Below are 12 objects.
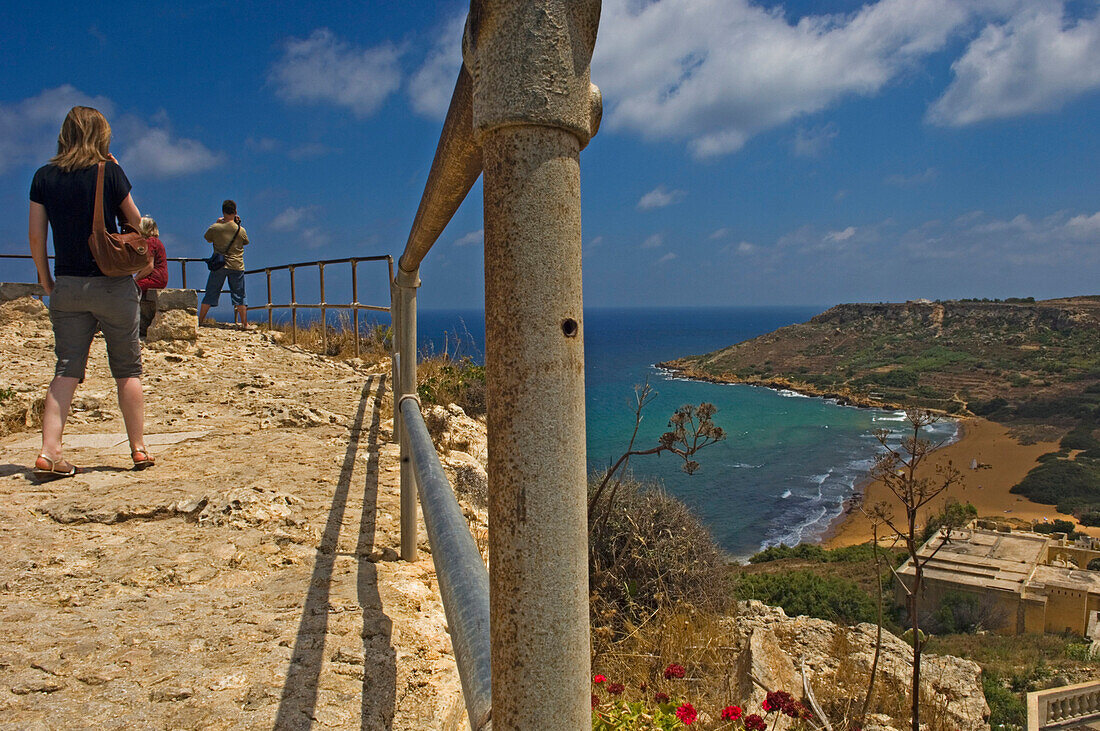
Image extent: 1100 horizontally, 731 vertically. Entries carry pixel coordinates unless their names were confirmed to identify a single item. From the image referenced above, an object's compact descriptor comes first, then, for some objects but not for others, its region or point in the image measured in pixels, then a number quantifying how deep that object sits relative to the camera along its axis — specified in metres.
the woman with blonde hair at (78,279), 3.18
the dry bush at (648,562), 6.32
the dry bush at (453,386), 6.47
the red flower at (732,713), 2.49
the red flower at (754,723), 2.36
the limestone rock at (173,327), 7.73
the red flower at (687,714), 2.27
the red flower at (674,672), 2.89
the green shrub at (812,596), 13.69
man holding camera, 10.01
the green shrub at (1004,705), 9.91
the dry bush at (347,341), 8.39
